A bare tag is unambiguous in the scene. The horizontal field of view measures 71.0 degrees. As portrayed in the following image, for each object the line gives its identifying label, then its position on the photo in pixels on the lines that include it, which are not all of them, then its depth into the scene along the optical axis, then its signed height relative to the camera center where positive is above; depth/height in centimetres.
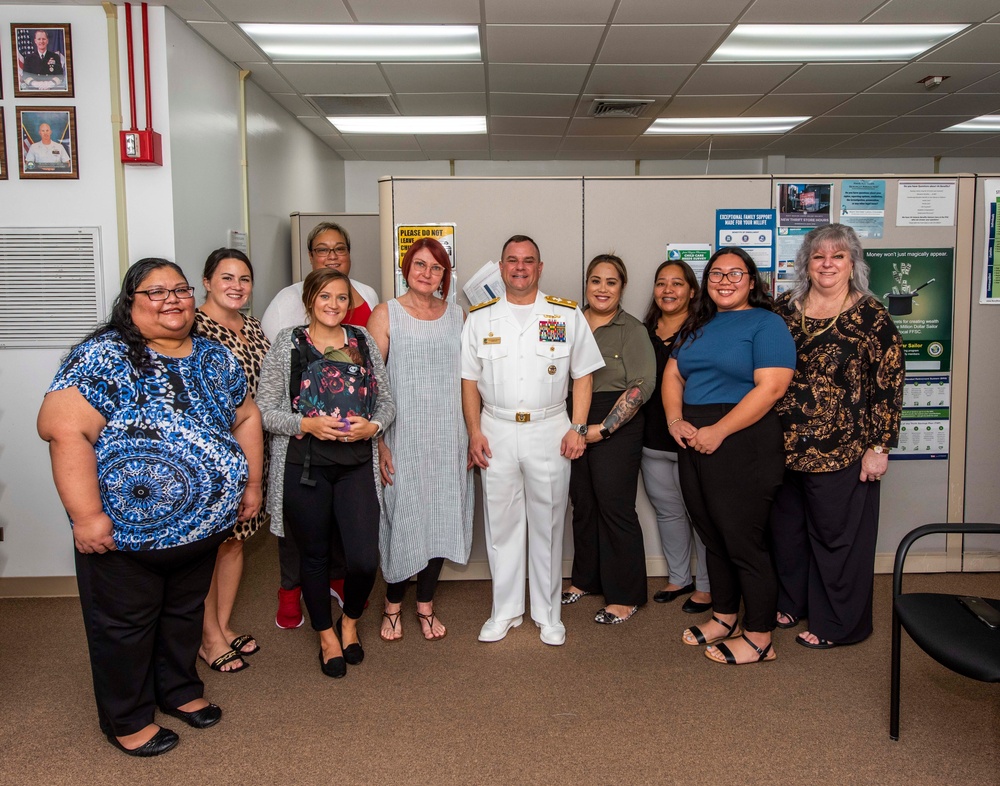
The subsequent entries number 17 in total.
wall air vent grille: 347 +25
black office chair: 184 -85
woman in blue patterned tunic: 192 -40
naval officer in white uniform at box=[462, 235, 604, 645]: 276 -34
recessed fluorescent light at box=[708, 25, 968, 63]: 432 +185
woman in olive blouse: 300 -48
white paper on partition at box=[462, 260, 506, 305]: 341 +23
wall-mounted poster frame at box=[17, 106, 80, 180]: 342 +94
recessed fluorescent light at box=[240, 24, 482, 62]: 426 +185
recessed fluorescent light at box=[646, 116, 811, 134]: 650 +195
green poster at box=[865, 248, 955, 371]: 350 +20
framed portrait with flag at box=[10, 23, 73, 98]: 342 +134
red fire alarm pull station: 346 +96
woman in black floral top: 272 -35
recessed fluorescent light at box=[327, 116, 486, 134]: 645 +196
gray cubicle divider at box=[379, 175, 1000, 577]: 343 +56
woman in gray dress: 282 -40
